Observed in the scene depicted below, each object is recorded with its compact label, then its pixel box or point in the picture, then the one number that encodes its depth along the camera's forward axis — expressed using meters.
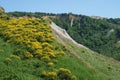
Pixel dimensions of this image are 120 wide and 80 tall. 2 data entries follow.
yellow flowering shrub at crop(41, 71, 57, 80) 42.03
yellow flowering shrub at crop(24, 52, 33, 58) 46.52
